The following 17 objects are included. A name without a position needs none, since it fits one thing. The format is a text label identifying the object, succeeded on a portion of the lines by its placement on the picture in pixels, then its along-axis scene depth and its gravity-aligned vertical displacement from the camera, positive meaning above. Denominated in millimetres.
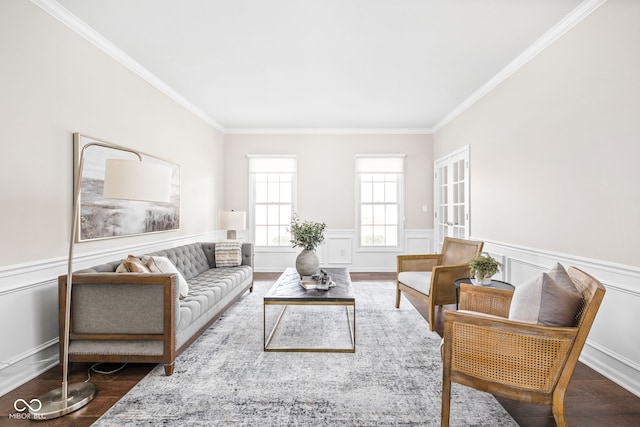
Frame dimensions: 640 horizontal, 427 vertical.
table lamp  4984 -46
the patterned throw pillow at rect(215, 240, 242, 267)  4316 -507
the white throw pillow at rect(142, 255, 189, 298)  2740 -447
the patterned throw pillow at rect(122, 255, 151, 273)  2488 -401
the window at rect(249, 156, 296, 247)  6133 +403
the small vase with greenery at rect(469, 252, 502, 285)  2732 -421
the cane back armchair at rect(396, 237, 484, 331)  3266 -607
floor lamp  1903 +144
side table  2793 -585
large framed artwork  2723 +77
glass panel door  4676 +390
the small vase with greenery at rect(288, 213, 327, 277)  3465 -300
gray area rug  1840 -1157
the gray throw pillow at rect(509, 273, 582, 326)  1588 -425
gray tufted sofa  2268 -735
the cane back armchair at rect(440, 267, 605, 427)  1550 -689
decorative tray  2992 -644
